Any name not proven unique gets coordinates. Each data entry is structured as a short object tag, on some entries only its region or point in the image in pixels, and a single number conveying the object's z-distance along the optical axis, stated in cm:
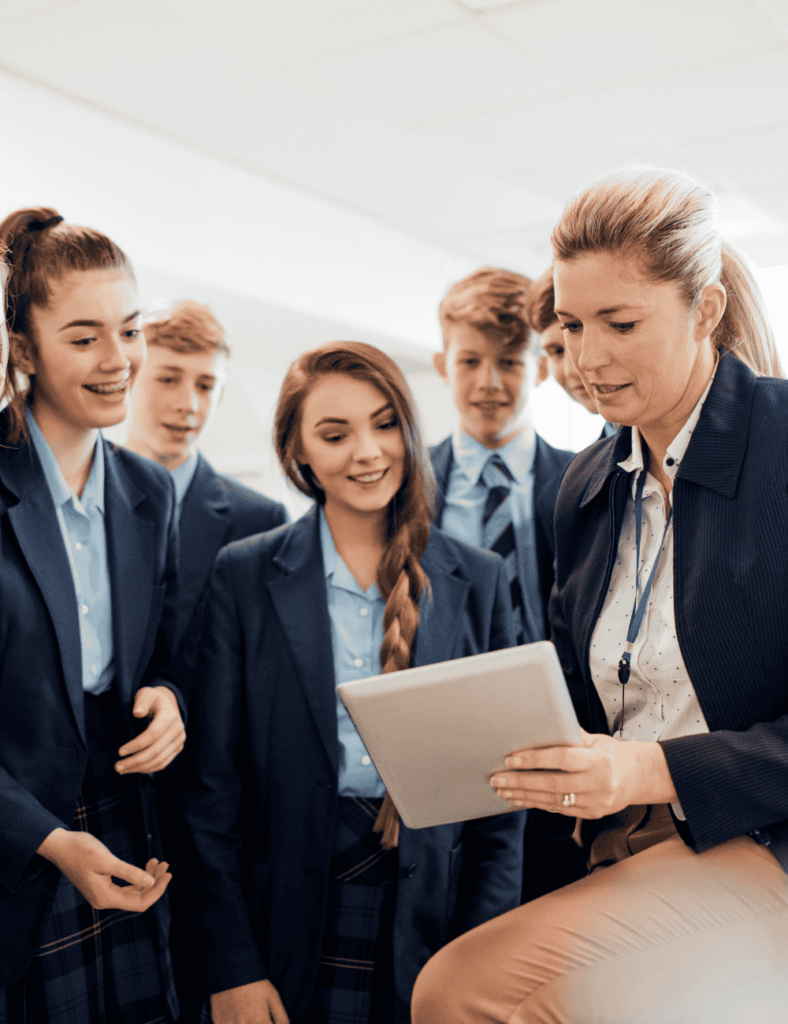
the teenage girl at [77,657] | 167
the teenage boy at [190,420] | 272
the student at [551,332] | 248
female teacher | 125
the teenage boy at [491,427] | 249
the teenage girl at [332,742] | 176
